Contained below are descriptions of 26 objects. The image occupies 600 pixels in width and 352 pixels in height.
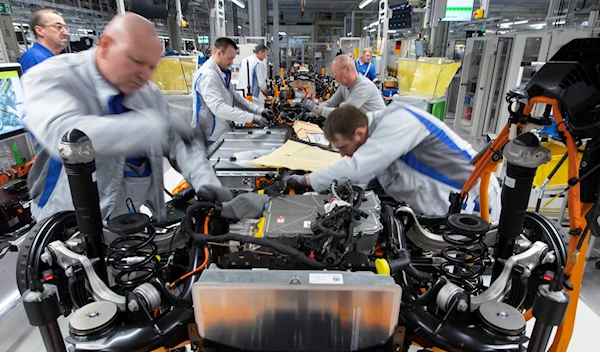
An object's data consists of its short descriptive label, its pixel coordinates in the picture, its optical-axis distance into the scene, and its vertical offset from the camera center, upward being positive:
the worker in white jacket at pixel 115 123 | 1.22 -0.25
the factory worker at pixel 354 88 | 4.26 -0.46
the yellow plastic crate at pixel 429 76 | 6.69 -0.52
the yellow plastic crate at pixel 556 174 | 3.53 -1.21
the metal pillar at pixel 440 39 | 7.98 +0.18
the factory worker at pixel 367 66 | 8.81 -0.43
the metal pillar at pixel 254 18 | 11.94 +0.97
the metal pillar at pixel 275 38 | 15.10 +0.40
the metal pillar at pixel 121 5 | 4.65 +0.55
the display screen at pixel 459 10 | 7.01 +0.70
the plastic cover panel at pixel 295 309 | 1.03 -0.73
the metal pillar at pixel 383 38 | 7.55 +0.21
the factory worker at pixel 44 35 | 3.12 +0.12
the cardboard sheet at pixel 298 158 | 2.39 -0.74
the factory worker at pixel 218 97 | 3.63 -0.49
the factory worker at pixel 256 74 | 7.23 -0.49
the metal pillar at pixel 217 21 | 8.12 +0.60
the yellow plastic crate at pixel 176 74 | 8.47 -0.57
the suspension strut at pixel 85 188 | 1.06 -0.42
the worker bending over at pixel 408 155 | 2.01 -0.59
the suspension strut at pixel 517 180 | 1.12 -0.41
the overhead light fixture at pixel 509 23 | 13.79 +0.91
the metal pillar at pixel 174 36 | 10.20 +0.36
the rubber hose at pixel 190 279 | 1.36 -0.86
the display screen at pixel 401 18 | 10.73 +0.87
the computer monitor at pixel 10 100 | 3.04 -0.42
